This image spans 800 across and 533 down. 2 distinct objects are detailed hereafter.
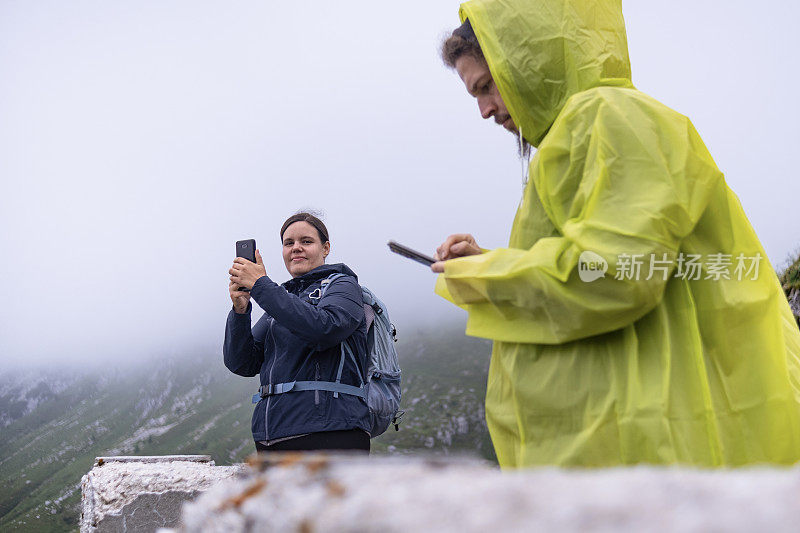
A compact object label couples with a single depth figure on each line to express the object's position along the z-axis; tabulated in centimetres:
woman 356
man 165
